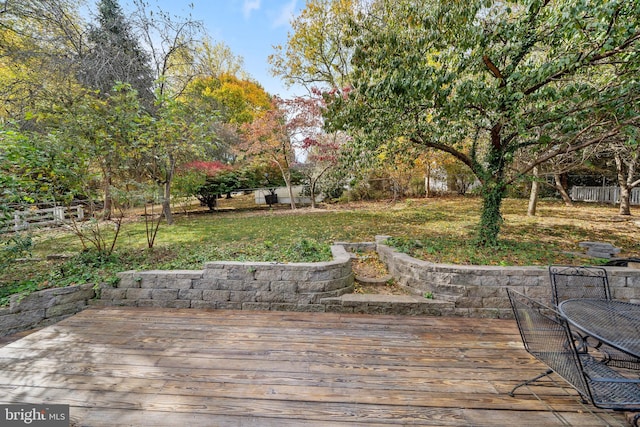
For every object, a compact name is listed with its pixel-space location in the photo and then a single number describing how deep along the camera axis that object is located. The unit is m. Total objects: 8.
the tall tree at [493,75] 2.72
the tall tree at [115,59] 5.64
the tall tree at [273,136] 8.75
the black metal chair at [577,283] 2.53
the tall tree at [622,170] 5.76
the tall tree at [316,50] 10.62
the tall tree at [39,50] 5.41
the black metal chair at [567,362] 1.26
